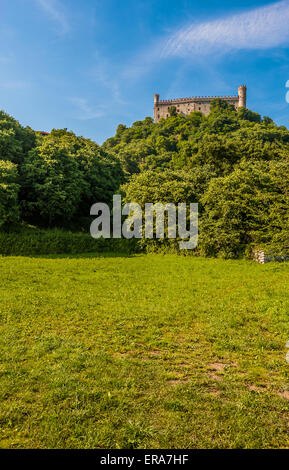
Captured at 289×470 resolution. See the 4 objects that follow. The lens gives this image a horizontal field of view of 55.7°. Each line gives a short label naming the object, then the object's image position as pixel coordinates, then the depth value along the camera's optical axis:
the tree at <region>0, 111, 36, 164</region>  25.31
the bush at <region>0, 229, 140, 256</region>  20.19
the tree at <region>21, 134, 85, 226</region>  25.72
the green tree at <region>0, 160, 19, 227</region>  20.17
